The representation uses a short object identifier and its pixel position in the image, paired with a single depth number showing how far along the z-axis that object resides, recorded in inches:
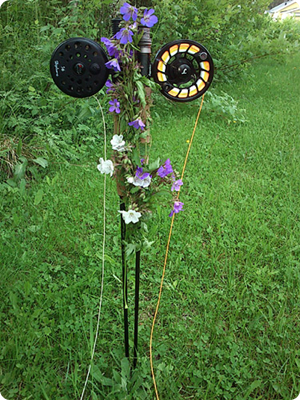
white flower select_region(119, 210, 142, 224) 43.4
